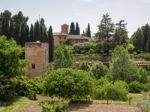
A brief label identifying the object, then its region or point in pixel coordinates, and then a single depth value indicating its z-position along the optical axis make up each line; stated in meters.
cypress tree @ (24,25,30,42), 59.81
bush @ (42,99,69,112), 22.67
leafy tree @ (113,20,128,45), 65.06
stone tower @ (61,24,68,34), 94.34
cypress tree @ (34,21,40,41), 61.62
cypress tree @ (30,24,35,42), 60.81
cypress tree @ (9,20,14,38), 59.11
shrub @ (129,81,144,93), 40.97
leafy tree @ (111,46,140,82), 43.72
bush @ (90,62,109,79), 45.97
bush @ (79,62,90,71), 49.84
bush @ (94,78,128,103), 32.34
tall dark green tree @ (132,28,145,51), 77.81
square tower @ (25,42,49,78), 47.19
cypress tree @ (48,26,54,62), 57.22
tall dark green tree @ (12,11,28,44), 59.12
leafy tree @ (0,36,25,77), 29.37
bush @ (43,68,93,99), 28.42
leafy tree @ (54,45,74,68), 46.84
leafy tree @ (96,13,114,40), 66.50
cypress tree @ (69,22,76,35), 101.46
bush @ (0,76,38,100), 29.78
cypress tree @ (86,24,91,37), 107.70
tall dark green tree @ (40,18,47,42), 61.32
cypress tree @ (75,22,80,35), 101.39
